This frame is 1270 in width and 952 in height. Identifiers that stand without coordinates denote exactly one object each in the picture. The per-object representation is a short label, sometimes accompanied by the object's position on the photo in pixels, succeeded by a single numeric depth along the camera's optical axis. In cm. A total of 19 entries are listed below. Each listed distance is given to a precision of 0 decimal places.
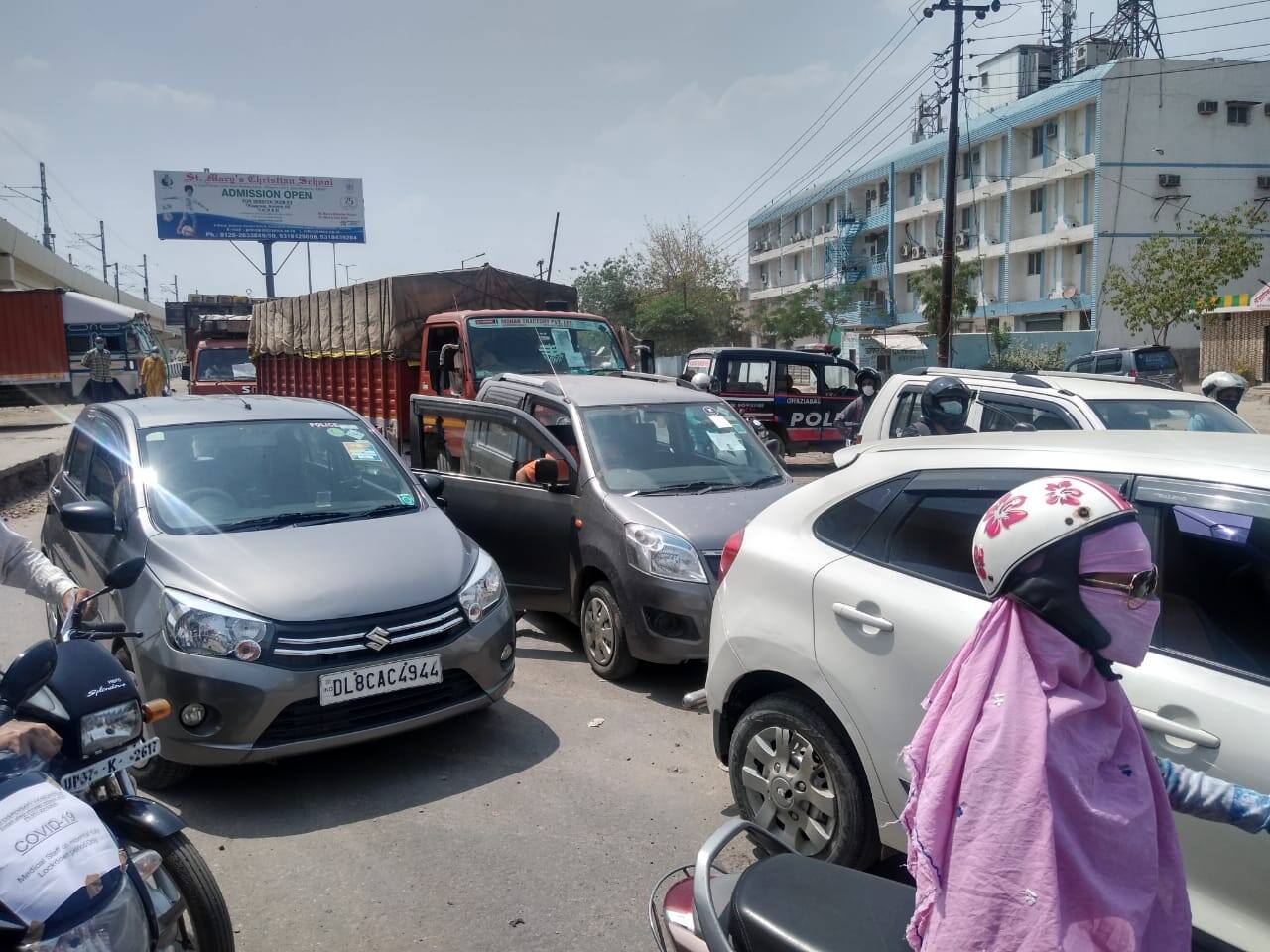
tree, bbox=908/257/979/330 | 3822
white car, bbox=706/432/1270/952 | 237
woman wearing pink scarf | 150
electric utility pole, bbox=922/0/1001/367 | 2180
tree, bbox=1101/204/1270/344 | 2767
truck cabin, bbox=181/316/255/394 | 2298
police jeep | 1590
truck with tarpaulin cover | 1123
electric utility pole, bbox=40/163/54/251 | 5672
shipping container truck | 2526
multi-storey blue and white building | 3659
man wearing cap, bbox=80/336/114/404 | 2527
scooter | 174
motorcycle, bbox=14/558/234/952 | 251
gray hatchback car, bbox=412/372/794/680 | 542
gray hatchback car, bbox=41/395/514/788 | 400
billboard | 4144
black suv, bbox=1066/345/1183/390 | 2035
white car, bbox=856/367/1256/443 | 608
